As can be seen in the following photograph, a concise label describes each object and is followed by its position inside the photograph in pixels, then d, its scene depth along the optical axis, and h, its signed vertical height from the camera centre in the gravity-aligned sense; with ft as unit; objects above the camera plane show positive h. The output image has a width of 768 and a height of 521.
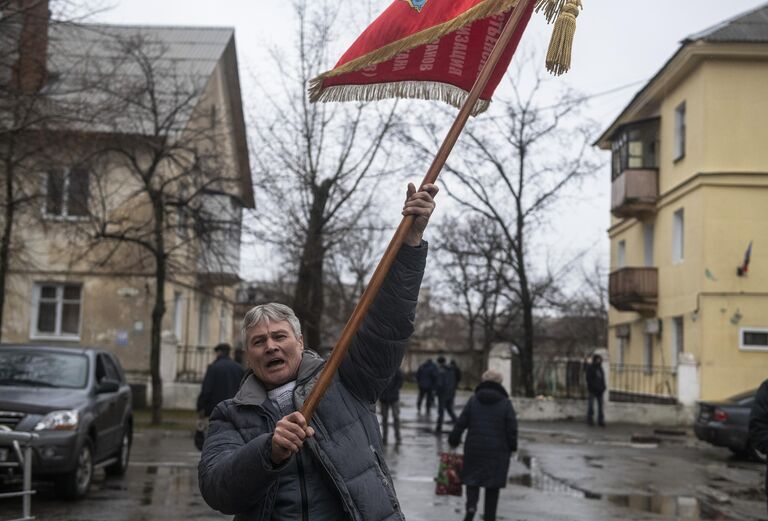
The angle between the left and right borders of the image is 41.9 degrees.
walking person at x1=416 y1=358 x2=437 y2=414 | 95.50 -2.55
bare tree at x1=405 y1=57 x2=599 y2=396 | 96.99 +17.15
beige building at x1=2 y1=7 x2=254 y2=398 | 76.43 +7.96
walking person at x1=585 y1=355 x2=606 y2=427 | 87.15 -2.43
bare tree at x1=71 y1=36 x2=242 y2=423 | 77.00 +13.53
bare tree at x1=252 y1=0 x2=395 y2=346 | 81.92 +13.27
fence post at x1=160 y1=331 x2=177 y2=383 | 92.63 -1.07
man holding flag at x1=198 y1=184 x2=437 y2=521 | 11.02 -0.87
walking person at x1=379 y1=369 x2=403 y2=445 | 65.31 -3.42
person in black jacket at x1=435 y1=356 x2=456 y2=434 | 81.10 -3.12
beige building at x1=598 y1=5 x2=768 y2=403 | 90.89 +13.97
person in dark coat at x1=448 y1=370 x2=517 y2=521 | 32.50 -3.01
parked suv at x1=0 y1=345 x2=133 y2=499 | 36.06 -2.58
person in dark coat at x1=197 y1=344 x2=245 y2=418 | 40.91 -1.47
